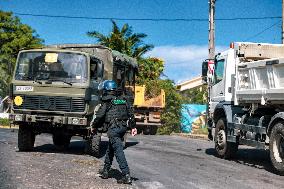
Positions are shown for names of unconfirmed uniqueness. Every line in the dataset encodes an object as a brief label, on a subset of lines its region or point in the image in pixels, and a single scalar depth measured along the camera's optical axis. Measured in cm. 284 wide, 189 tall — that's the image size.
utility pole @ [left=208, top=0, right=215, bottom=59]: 2338
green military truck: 1176
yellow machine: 2294
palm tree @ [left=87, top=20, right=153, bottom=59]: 2991
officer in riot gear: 838
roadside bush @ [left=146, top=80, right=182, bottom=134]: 2660
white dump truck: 1012
